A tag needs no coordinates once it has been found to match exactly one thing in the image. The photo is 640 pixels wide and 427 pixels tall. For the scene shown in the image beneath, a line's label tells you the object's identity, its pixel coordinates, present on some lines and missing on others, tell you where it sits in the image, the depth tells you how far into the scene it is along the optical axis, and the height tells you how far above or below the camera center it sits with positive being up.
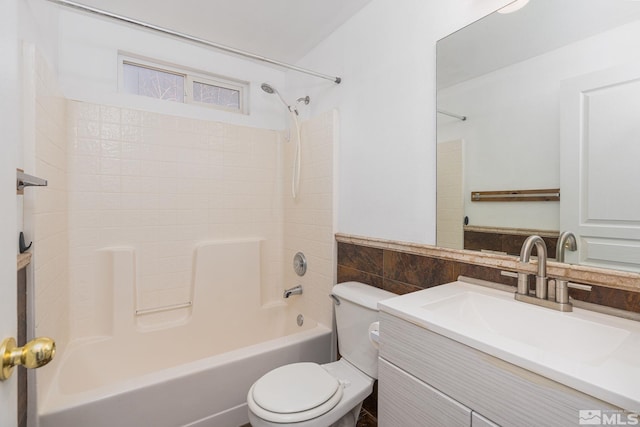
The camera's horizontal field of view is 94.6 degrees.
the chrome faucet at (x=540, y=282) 0.95 -0.24
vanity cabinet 0.62 -0.45
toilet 1.14 -0.76
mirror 0.97 +0.43
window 2.05 +0.95
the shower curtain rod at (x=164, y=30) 1.23 +0.84
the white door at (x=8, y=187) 0.44 +0.04
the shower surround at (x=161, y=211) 1.69 -0.01
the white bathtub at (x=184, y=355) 1.29 -0.83
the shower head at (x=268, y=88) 2.04 +0.85
